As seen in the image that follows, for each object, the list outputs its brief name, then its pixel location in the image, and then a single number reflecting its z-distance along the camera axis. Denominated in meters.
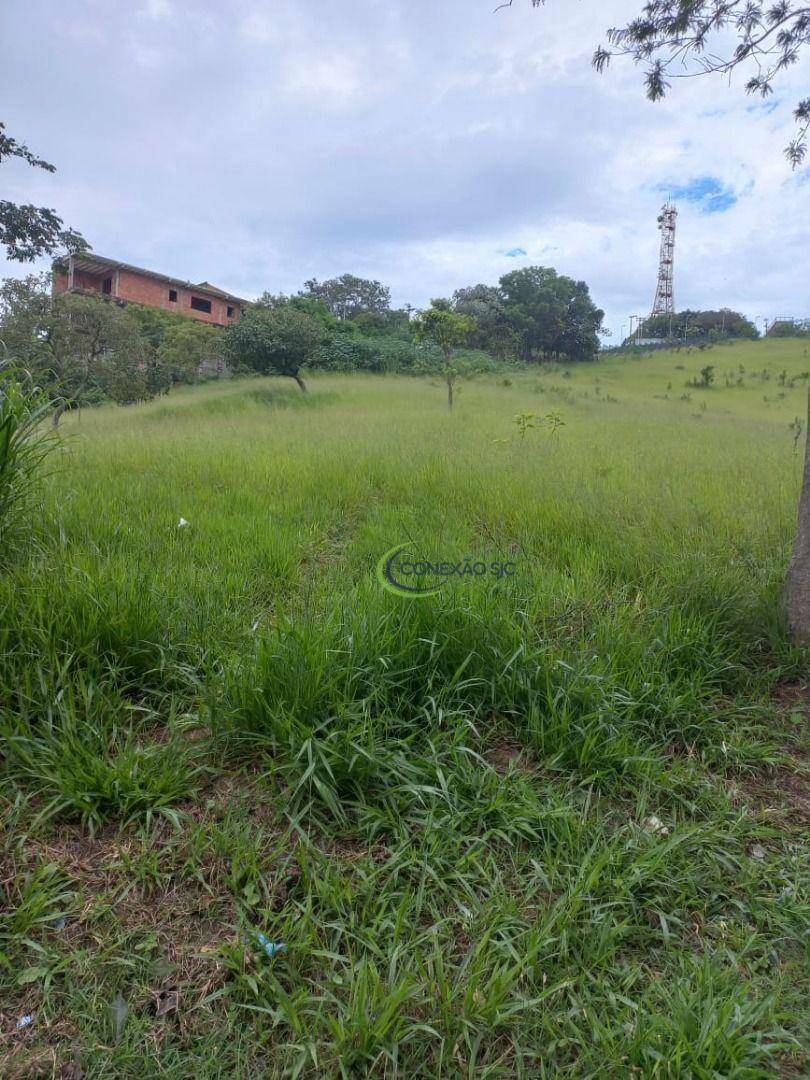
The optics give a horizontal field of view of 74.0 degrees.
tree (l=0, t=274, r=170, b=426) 10.27
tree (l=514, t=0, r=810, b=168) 3.04
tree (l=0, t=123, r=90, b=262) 8.74
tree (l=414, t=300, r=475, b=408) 13.01
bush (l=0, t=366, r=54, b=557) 2.38
